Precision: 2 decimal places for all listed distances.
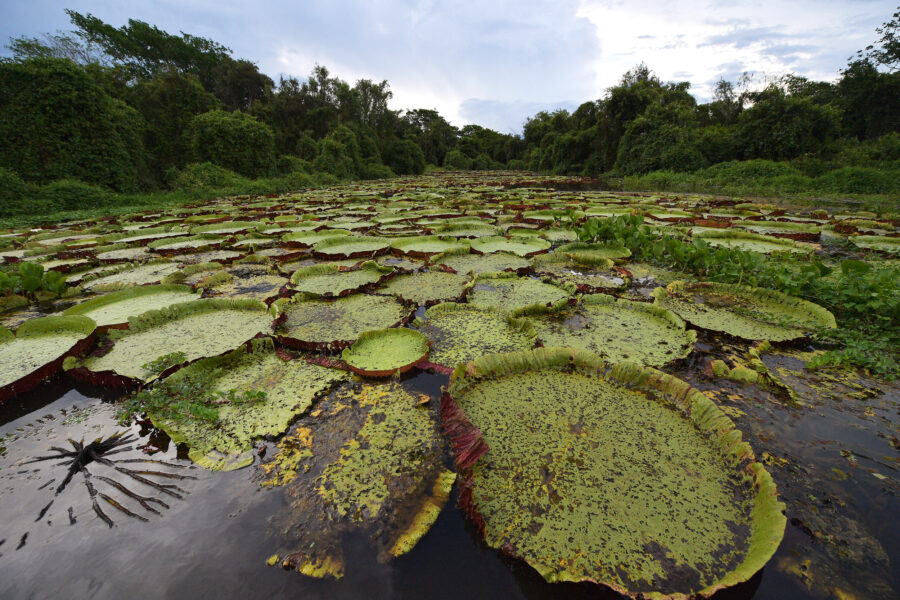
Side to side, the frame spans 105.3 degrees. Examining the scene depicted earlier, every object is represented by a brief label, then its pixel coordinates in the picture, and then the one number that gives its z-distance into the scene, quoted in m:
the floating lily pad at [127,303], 2.88
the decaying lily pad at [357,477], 1.23
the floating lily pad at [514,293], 3.16
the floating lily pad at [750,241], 4.75
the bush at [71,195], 9.85
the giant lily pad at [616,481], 1.10
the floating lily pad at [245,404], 1.62
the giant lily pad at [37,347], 2.07
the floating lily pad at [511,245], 5.11
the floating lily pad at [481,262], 4.34
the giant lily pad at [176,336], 2.17
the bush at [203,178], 13.97
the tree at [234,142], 15.91
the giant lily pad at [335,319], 2.54
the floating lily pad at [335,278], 3.61
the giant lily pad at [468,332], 2.39
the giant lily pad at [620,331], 2.32
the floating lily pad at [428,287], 3.35
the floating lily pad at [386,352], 2.15
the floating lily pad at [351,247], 4.81
